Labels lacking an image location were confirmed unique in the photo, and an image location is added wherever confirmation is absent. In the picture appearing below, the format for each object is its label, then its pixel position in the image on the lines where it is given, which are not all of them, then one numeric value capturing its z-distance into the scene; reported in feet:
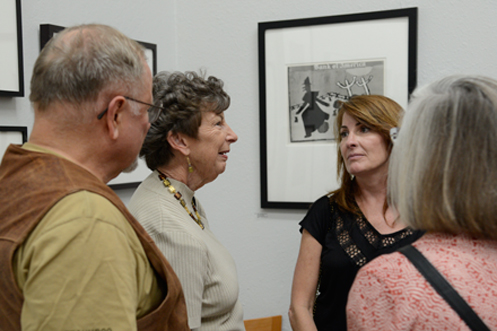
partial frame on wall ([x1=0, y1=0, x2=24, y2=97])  4.70
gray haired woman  2.34
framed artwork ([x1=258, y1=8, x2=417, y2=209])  6.48
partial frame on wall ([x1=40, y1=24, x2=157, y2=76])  5.26
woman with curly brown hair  3.87
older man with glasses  2.30
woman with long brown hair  5.28
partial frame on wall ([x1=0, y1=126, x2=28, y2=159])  4.76
